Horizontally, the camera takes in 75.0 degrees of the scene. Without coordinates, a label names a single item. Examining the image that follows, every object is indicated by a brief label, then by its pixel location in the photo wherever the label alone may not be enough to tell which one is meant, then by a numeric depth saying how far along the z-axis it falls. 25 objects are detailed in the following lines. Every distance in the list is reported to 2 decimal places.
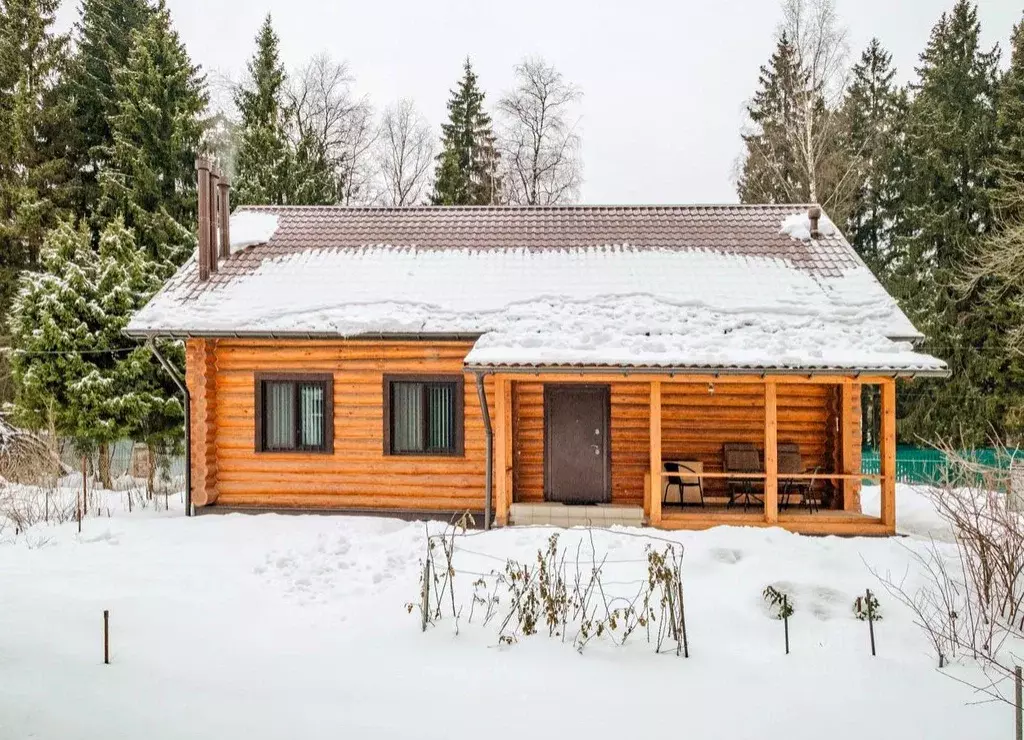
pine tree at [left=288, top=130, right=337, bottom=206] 24.27
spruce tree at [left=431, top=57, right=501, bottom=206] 27.70
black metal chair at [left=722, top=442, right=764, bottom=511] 10.56
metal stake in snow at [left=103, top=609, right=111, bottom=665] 5.20
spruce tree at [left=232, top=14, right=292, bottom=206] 23.27
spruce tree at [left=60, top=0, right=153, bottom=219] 22.30
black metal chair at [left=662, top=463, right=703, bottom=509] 10.51
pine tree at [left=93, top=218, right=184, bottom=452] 15.40
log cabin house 10.24
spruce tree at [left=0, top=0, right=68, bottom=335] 20.62
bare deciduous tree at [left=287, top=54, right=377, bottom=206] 28.00
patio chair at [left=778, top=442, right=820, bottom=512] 10.47
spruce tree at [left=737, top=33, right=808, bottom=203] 20.70
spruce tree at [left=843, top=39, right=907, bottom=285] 24.38
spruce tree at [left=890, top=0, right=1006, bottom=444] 20.02
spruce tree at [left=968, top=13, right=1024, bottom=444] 18.36
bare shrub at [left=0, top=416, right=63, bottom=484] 10.76
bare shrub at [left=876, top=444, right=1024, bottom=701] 5.42
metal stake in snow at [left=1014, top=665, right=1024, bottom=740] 4.07
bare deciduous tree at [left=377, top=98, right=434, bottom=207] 29.75
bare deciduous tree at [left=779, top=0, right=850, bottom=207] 18.81
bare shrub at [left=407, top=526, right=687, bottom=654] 5.70
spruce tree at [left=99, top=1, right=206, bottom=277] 20.73
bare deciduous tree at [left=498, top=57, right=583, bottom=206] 26.20
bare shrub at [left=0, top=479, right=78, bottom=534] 9.76
